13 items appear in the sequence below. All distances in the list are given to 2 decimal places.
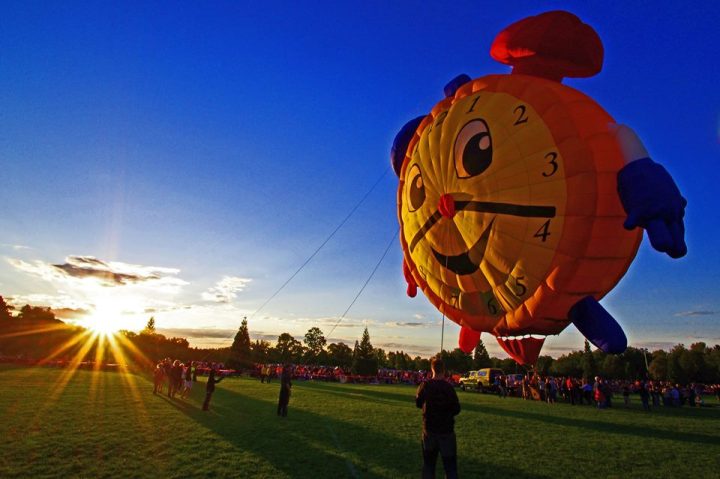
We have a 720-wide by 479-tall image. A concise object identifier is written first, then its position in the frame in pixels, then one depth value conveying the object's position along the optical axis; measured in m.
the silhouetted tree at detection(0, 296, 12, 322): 70.49
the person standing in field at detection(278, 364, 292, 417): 11.62
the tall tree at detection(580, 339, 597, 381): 76.72
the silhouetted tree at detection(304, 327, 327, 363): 96.40
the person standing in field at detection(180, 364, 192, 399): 16.62
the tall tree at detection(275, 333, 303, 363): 91.75
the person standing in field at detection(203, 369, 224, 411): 12.28
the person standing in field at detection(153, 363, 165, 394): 17.06
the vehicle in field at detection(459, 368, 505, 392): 28.84
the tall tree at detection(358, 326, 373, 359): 87.56
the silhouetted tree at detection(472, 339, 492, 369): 87.00
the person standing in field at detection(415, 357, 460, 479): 4.55
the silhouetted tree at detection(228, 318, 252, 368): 59.97
